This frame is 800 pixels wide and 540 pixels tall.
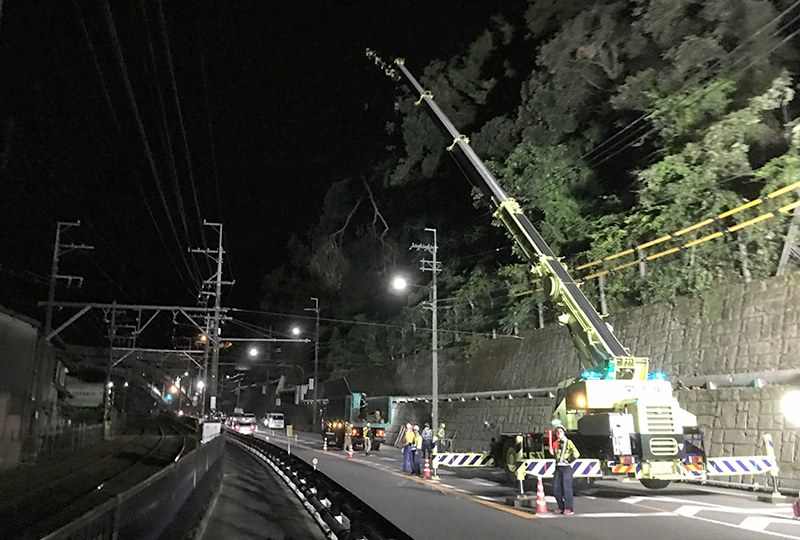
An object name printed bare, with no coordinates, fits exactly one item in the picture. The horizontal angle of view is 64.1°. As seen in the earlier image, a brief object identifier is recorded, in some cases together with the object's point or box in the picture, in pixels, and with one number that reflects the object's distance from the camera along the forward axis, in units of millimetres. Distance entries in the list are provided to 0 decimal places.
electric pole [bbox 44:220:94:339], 29016
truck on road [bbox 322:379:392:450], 34406
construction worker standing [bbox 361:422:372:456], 32262
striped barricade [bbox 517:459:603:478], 13273
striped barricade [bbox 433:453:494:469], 17344
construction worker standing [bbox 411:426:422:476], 20094
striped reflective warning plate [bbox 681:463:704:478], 13500
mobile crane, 13414
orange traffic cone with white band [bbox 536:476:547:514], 11938
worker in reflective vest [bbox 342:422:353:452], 31944
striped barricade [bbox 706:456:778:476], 13758
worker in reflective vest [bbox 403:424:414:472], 20359
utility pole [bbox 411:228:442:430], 26375
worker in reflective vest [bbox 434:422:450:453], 23875
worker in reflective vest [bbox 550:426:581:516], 11836
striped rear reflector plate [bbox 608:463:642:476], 13188
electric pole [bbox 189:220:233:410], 33125
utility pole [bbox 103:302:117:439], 40562
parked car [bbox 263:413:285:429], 62875
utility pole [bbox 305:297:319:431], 51081
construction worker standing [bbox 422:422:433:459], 23250
